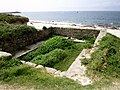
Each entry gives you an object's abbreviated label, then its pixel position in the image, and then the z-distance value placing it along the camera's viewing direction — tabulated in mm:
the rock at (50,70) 3516
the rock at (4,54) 3904
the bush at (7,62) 3515
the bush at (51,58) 4602
